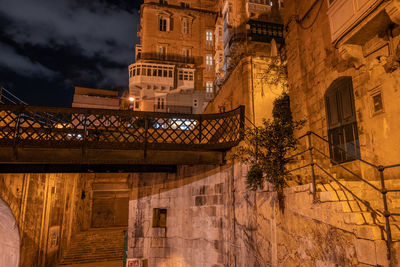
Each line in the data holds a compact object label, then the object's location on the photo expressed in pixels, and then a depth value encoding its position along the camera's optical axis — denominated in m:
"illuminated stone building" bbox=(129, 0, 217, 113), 36.34
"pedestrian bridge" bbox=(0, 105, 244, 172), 9.70
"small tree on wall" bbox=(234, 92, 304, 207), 7.20
